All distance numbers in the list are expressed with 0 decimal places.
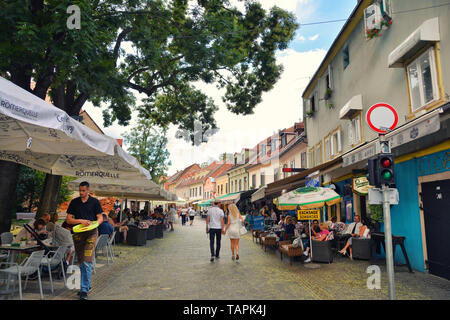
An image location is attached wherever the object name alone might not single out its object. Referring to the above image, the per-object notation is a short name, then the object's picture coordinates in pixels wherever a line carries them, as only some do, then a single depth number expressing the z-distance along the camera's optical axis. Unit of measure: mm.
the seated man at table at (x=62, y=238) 6336
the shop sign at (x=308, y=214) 8781
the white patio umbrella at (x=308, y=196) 8633
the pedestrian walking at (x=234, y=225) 8961
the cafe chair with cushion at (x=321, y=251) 8586
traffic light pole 4777
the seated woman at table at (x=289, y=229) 11117
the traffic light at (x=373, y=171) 5227
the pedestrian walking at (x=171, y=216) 23188
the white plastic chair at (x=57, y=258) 5533
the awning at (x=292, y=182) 11955
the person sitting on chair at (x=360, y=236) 9438
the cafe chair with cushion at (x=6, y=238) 6789
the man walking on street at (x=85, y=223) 4961
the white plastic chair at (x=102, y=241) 7833
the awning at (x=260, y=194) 17941
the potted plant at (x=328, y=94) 14794
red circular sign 5586
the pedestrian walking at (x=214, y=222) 8992
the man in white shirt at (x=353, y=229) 10123
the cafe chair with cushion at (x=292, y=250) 8234
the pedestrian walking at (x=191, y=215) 31544
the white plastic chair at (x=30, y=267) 4684
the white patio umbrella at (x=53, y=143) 3783
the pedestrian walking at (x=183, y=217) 31500
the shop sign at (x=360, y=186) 10414
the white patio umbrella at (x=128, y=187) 11611
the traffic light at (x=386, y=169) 5164
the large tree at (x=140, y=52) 7129
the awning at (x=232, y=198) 27234
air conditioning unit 9586
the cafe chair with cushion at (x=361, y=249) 9273
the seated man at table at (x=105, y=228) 9117
